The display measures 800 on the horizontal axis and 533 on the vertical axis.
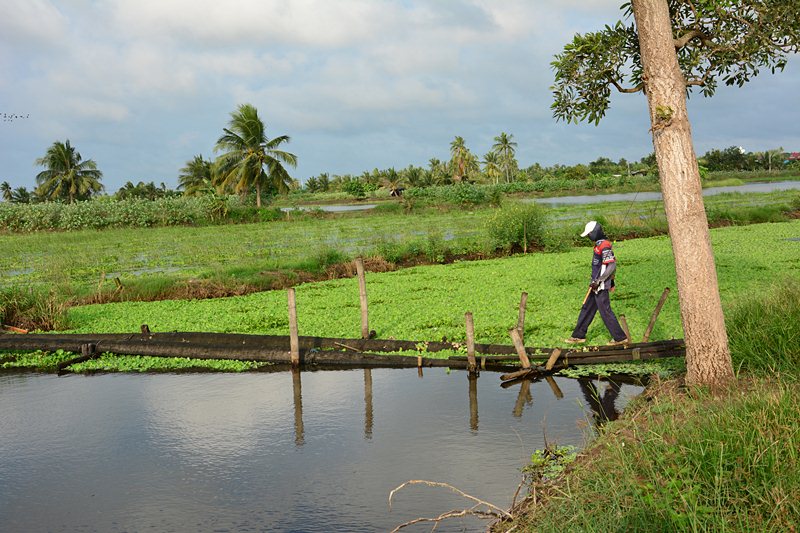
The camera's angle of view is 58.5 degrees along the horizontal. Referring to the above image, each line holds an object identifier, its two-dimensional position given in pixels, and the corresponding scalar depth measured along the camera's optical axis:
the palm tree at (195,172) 60.91
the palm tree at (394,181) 70.75
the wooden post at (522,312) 10.09
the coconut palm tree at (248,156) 44.59
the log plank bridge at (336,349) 9.45
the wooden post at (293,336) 10.74
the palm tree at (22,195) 69.88
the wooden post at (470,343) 9.41
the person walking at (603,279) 9.60
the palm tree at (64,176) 54.25
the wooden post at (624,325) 9.74
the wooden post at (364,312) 11.51
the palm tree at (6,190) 76.88
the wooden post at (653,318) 9.70
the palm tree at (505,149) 82.00
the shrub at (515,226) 22.53
